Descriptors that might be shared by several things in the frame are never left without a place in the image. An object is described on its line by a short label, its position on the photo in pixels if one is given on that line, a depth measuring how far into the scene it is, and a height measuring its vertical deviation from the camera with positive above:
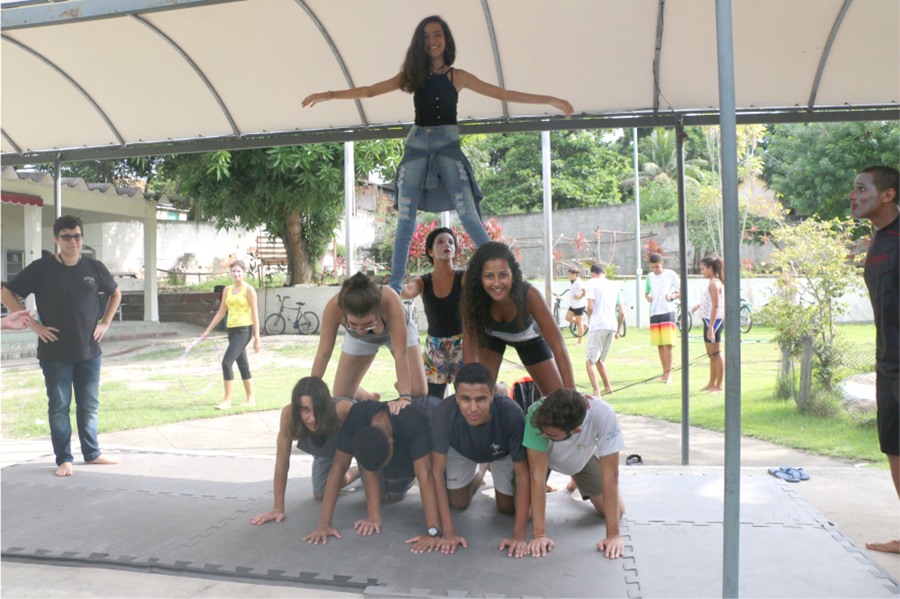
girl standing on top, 4.43 +1.20
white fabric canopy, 4.67 +1.97
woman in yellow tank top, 8.22 -0.12
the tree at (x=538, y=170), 34.44 +7.24
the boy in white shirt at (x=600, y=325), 9.09 -0.31
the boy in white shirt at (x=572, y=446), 3.68 -0.84
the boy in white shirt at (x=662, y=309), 9.55 -0.10
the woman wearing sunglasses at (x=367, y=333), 4.06 -0.18
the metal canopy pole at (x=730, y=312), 2.73 -0.05
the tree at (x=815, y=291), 7.50 +0.11
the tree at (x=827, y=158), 20.91 +4.81
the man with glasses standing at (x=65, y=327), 5.47 -0.15
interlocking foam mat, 3.34 -1.41
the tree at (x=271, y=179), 17.11 +3.47
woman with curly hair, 4.13 -0.11
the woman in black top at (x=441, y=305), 4.93 +0.00
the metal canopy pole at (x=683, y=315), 5.48 -0.11
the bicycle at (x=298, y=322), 18.59 -0.44
